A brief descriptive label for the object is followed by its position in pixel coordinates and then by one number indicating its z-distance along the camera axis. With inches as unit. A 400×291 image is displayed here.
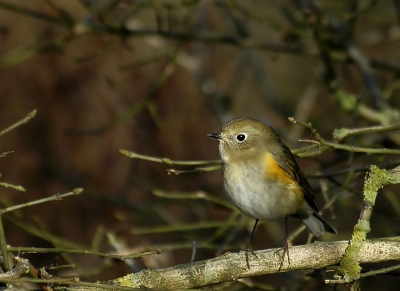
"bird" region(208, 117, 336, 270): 342.0
